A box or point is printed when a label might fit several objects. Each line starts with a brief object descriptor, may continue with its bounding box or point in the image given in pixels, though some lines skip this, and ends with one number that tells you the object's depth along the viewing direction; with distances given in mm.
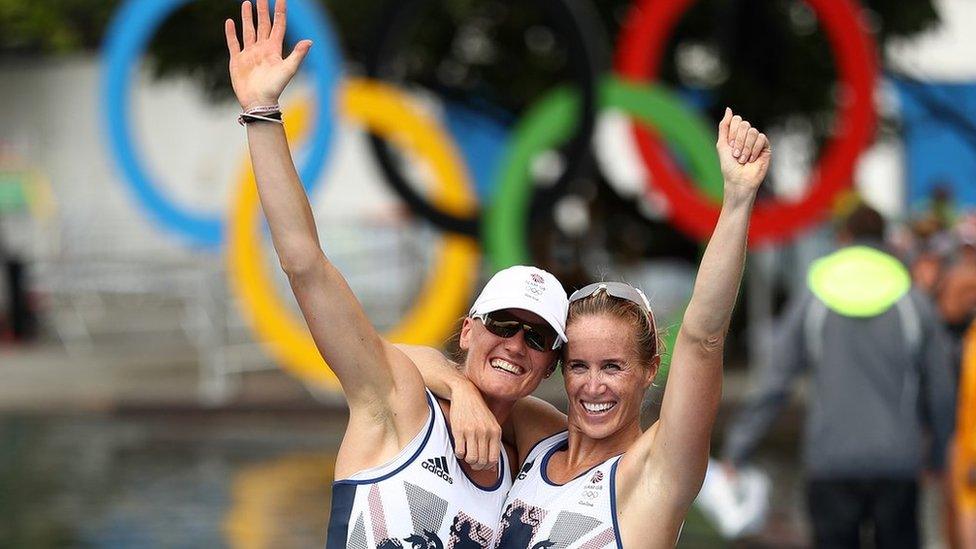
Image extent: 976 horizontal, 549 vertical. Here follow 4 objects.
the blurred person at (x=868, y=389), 13492
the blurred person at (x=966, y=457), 13969
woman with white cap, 6922
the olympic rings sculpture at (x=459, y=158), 26391
